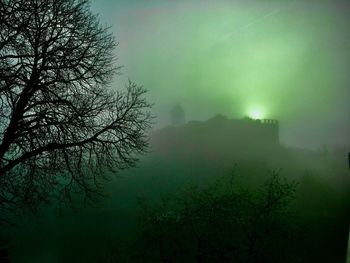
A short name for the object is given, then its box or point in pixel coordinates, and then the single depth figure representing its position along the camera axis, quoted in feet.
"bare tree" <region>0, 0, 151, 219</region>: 27.76
